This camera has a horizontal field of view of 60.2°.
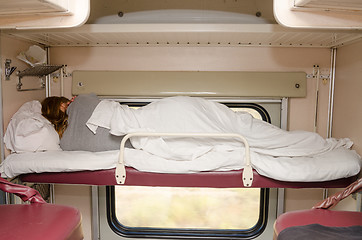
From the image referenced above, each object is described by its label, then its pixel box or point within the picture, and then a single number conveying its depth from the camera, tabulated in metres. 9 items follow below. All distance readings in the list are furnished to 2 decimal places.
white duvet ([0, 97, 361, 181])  1.83
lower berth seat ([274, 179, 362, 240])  1.29
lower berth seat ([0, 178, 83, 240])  1.30
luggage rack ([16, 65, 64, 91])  2.32
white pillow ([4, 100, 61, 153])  2.07
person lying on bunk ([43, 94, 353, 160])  2.00
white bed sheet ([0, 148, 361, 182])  1.80
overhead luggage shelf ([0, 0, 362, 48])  2.13
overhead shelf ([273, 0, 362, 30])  1.68
